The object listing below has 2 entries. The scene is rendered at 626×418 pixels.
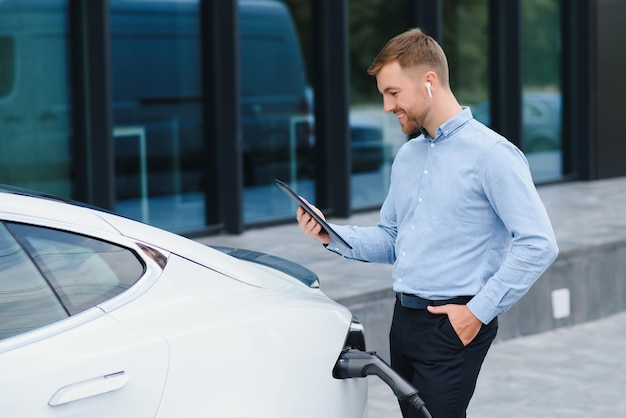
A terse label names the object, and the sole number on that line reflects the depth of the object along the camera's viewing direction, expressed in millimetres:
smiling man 4855
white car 4070
